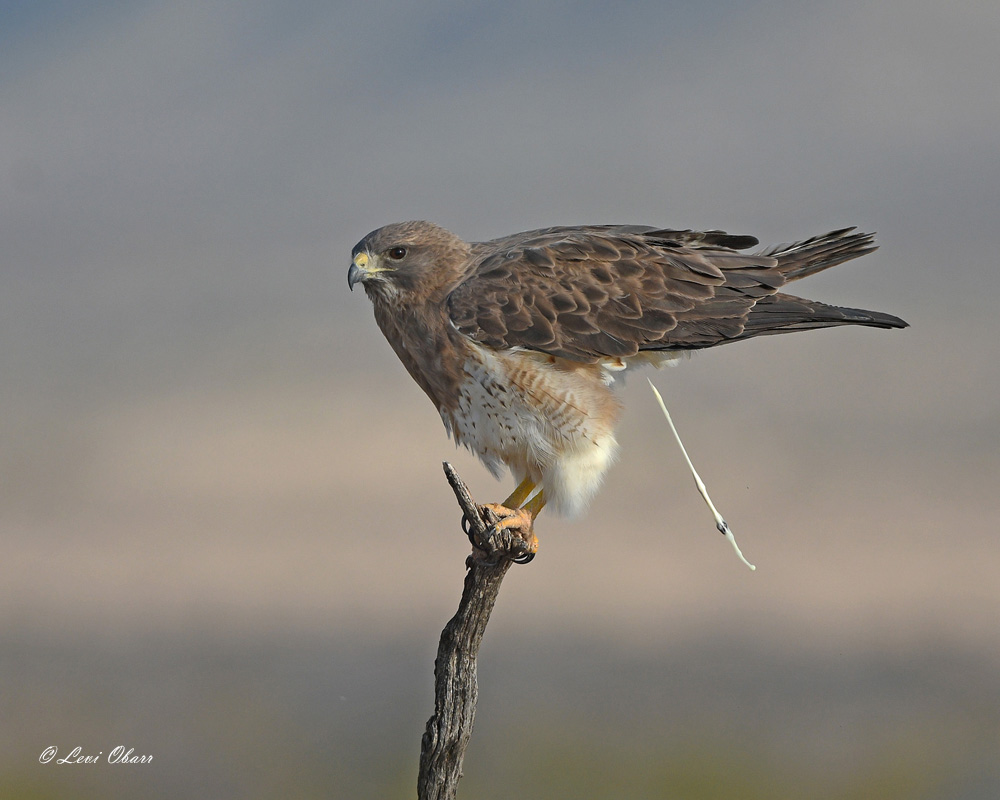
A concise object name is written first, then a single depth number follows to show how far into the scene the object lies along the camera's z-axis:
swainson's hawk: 10.24
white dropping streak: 10.80
